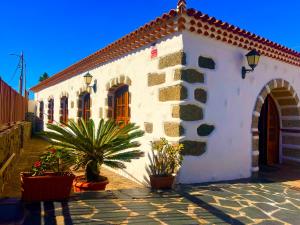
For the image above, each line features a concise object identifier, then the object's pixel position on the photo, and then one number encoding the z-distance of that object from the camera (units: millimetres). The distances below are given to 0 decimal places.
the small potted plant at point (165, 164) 5074
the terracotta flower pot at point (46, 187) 4082
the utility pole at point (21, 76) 24094
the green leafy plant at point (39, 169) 4313
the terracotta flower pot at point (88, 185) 4953
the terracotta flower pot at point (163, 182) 5066
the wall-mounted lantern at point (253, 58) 5965
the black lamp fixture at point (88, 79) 9287
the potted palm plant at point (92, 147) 5020
